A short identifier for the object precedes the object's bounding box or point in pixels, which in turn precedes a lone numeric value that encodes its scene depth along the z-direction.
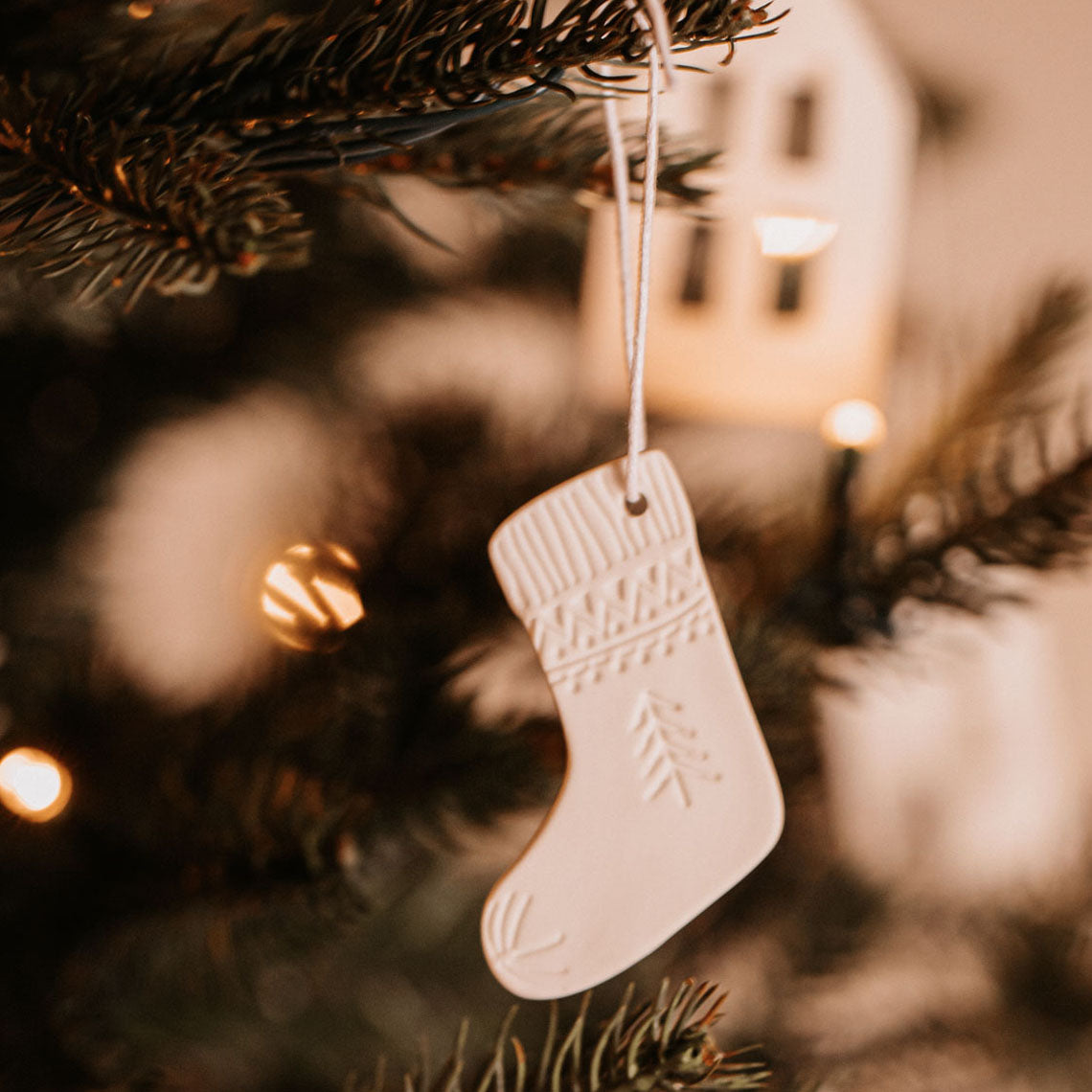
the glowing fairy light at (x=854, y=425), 0.51
